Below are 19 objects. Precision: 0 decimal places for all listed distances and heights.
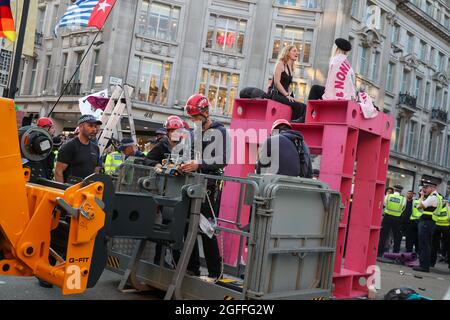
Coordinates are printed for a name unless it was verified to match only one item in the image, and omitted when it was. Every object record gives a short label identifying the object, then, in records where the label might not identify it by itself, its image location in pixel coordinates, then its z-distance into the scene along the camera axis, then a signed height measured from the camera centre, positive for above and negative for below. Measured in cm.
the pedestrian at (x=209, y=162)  532 +21
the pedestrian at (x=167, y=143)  663 +45
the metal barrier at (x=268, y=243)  448 -51
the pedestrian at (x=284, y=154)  570 +43
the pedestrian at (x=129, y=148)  988 +44
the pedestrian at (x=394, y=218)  1384 -28
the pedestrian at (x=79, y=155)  632 +11
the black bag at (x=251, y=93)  711 +132
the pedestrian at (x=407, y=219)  1462 -29
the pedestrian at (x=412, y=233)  1445 -68
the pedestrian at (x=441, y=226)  1331 -30
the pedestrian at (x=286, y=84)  731 +157
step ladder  1030 +116
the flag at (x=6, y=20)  1092 +288
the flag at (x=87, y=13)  1197 +371
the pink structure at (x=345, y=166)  644 +47
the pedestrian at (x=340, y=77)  681 +164
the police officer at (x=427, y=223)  1180 -26
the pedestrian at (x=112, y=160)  1058 +20
